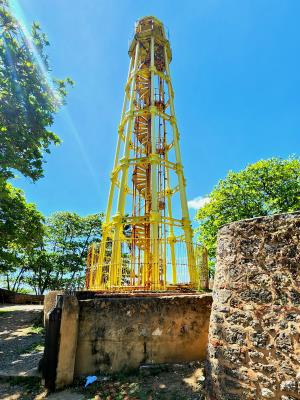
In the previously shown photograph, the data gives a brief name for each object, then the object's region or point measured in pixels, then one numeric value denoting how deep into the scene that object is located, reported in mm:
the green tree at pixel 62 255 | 27781
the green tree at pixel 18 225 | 13352
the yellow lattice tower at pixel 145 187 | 9594
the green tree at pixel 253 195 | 15812
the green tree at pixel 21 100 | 8539
